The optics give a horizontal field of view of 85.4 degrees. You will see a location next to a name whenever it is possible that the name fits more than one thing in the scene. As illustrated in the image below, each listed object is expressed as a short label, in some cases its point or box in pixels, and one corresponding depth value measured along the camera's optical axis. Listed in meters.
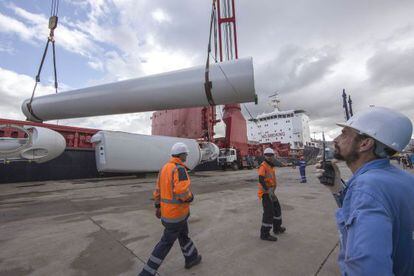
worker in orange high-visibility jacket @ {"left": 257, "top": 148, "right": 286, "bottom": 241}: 3.33
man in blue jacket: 0.78
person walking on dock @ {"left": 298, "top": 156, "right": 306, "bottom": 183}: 10.56
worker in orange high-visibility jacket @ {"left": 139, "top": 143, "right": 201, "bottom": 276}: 2.30
